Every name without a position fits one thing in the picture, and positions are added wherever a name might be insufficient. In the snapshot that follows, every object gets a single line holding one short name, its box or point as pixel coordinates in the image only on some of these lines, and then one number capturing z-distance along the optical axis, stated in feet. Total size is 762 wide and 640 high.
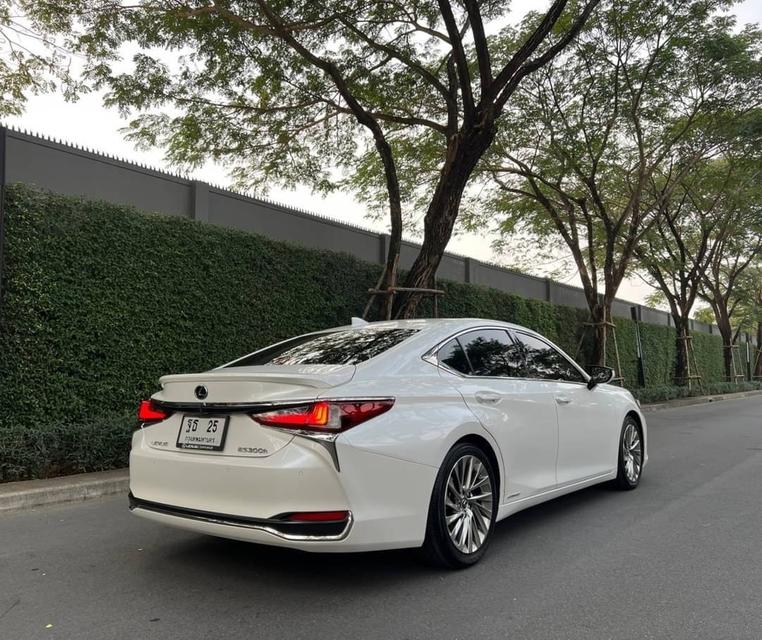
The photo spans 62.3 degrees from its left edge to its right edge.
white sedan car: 10.36
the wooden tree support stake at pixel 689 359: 79.25
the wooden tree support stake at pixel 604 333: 58.80
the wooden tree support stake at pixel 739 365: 103.09
